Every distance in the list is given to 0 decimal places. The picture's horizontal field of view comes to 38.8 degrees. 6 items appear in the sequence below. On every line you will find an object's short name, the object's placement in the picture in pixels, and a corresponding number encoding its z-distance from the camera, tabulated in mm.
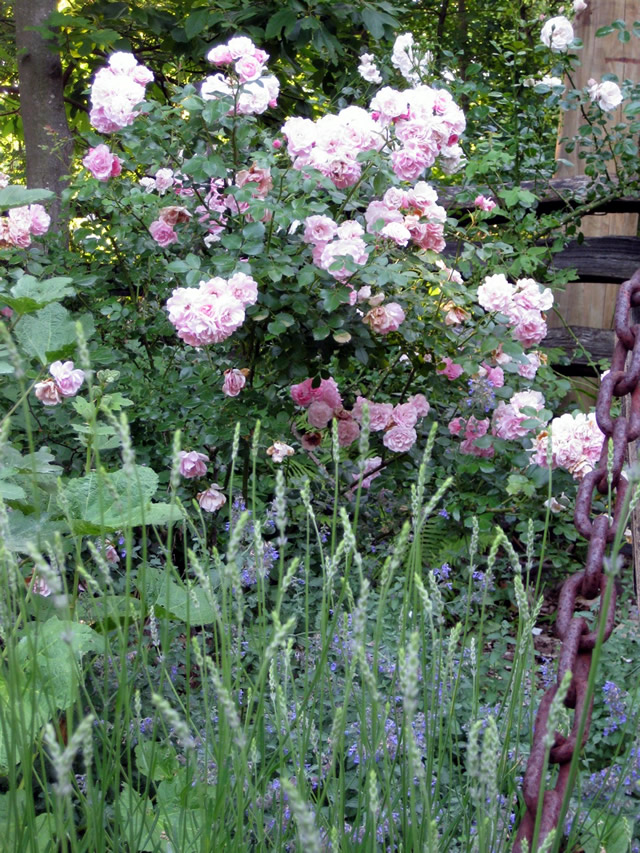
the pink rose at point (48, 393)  2111
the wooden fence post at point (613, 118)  4117
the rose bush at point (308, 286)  2258
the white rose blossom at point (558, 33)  3781
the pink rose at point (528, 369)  2609
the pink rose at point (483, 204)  2787
